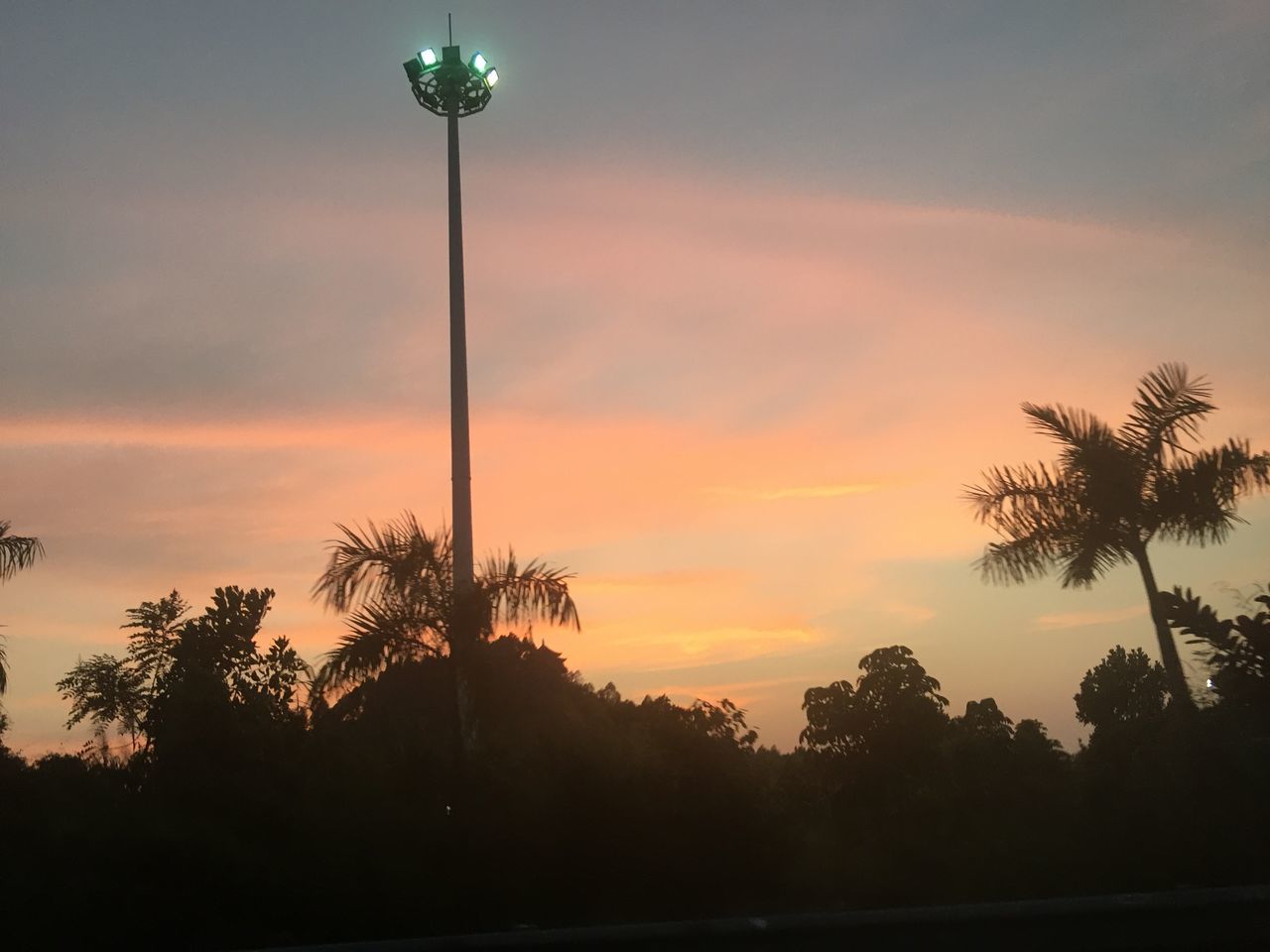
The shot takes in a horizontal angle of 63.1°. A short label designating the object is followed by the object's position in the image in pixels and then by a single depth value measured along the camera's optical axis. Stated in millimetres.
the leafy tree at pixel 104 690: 31125
